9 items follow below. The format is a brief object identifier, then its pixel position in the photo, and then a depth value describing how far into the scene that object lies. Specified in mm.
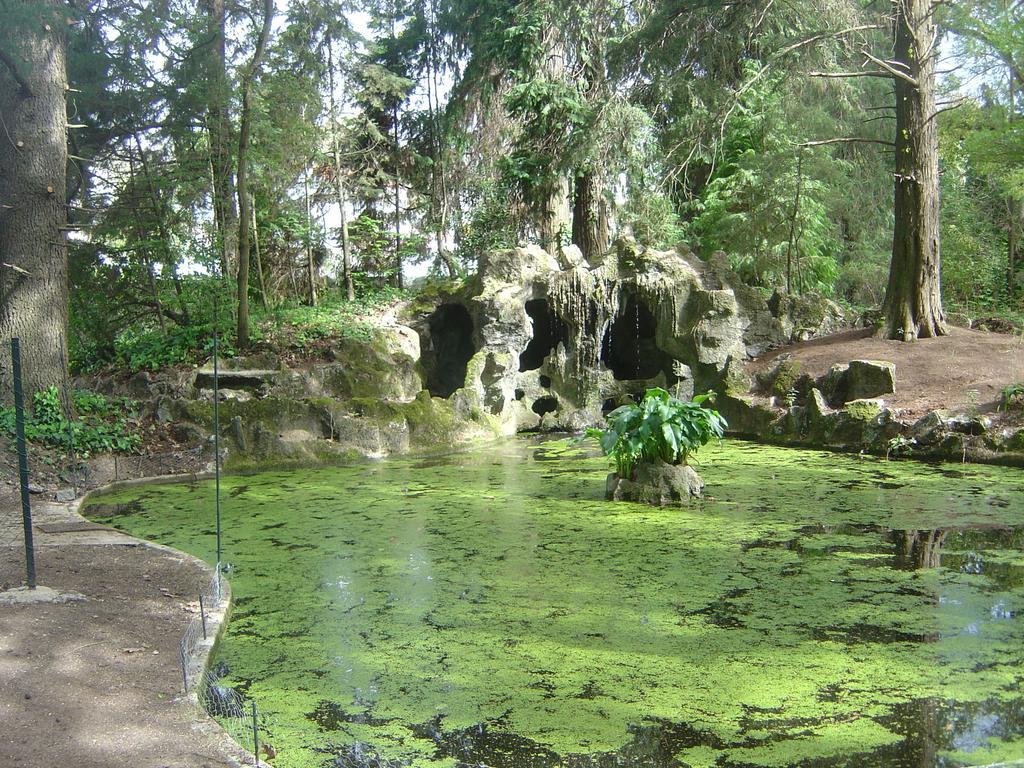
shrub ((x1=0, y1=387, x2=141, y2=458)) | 9117
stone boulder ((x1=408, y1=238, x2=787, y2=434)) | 13414
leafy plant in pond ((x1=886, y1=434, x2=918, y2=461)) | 9891
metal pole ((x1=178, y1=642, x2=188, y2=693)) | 3546
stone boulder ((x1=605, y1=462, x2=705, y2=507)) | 7738
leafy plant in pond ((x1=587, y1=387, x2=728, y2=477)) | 7590
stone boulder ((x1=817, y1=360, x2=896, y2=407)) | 11062
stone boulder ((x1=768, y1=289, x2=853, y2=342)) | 14672
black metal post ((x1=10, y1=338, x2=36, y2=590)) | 4645
